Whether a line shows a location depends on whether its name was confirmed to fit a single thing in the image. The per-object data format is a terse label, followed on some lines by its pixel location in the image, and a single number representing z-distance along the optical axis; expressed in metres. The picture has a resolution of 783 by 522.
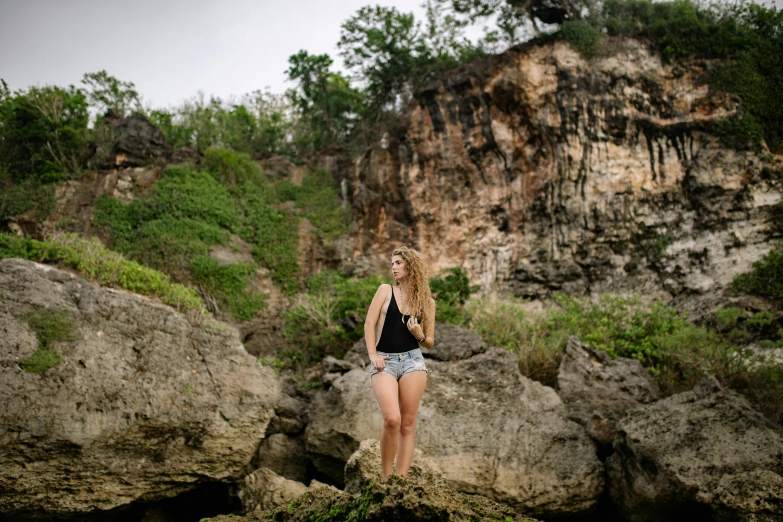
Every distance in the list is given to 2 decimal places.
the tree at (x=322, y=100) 24.94
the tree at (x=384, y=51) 21.67
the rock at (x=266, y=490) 6.03
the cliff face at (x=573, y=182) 15.51
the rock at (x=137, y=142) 19.05
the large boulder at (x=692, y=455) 5.86
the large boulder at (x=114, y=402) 6.23
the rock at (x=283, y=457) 8.14
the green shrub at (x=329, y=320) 12.10
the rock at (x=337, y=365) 9.55
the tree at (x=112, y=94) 21.83
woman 4.61
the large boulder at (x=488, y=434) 6.97
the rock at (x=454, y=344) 9.16
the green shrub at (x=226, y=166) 19.98
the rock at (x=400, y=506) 3.20
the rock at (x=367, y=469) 4.95
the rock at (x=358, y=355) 9.70
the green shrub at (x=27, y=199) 16.98
